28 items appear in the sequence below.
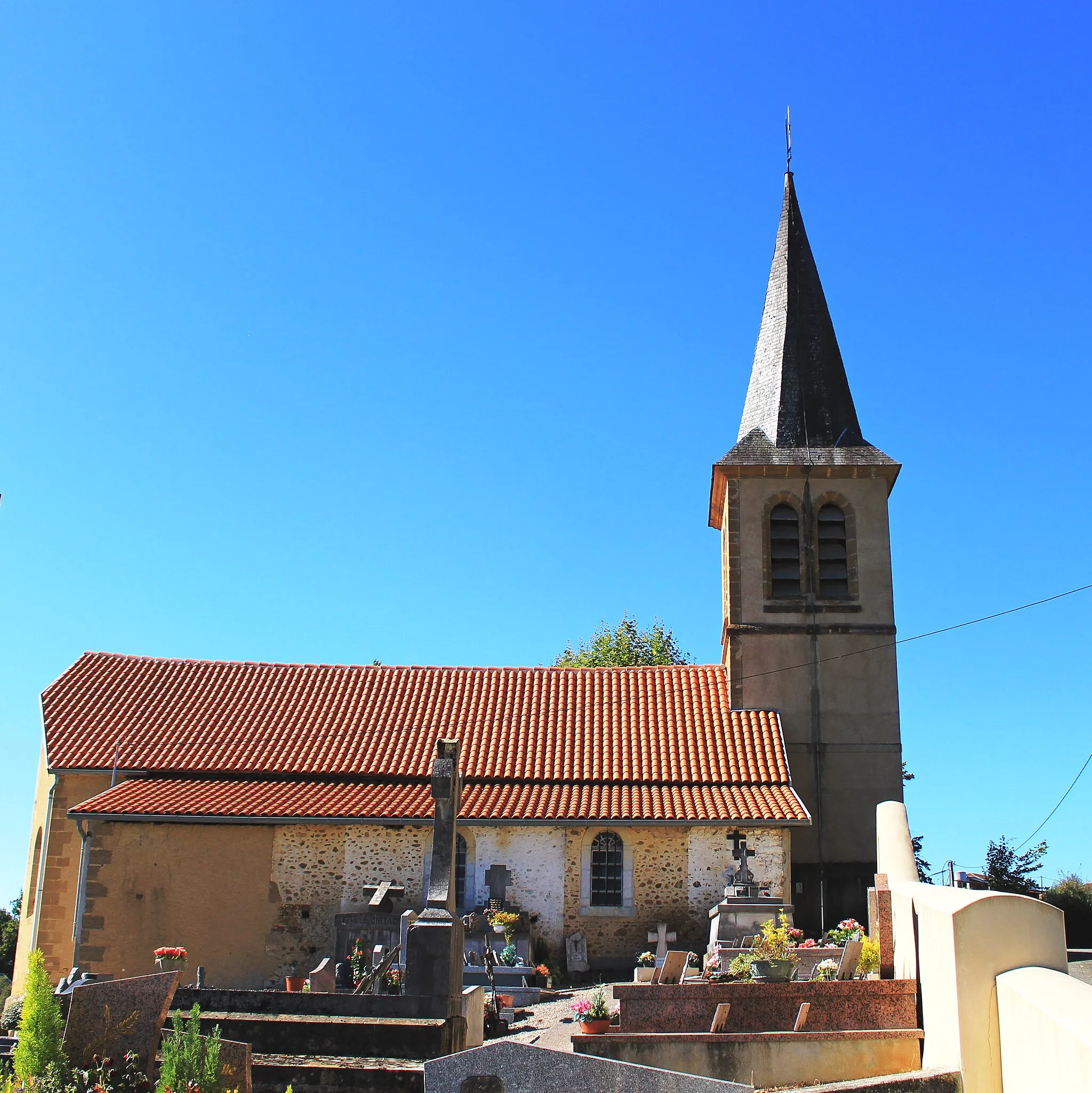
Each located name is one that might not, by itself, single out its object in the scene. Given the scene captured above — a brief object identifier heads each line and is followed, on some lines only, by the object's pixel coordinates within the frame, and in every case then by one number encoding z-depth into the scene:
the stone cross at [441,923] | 10.73
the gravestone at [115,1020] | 8.25
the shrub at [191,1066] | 7.45
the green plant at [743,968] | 12.13
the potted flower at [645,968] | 14.27
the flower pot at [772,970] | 11.98
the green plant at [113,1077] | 7.84
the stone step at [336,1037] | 9.66
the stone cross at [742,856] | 17.62
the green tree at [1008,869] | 25.73
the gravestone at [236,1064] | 7.91
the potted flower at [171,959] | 15.01
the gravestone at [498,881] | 18.72
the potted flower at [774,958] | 12.00
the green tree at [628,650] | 37.94
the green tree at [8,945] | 39.34
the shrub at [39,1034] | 7.70
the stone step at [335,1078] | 8.85
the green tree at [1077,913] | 23.72
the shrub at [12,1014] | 13.00
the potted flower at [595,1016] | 11.20
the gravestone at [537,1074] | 6.01
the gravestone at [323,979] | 13.28
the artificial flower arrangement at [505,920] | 17.74
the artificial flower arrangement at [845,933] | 13.97
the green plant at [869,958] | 11.49
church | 18.52
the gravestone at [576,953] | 18.12
